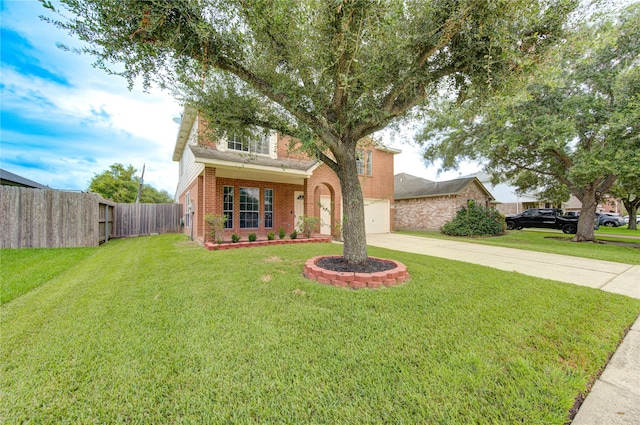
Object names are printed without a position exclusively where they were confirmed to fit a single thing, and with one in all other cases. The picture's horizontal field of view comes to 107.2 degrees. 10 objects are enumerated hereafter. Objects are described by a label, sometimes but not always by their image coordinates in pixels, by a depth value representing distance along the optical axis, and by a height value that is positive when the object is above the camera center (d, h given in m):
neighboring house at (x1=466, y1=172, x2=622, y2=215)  28.44 +1.61
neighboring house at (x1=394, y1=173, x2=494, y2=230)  15.73 +1.12
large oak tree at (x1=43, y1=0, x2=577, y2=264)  3.26 +2.63
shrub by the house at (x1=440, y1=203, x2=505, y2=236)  14.57 -0.47
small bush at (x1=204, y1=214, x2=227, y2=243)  8.18 -0.26
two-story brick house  8.70 +1.43
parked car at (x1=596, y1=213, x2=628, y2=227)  25.39 -0.73
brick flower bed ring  4.12 -1.10
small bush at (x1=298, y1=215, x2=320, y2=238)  9.91 -0.35
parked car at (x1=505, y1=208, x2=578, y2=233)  16.73 -0.41
